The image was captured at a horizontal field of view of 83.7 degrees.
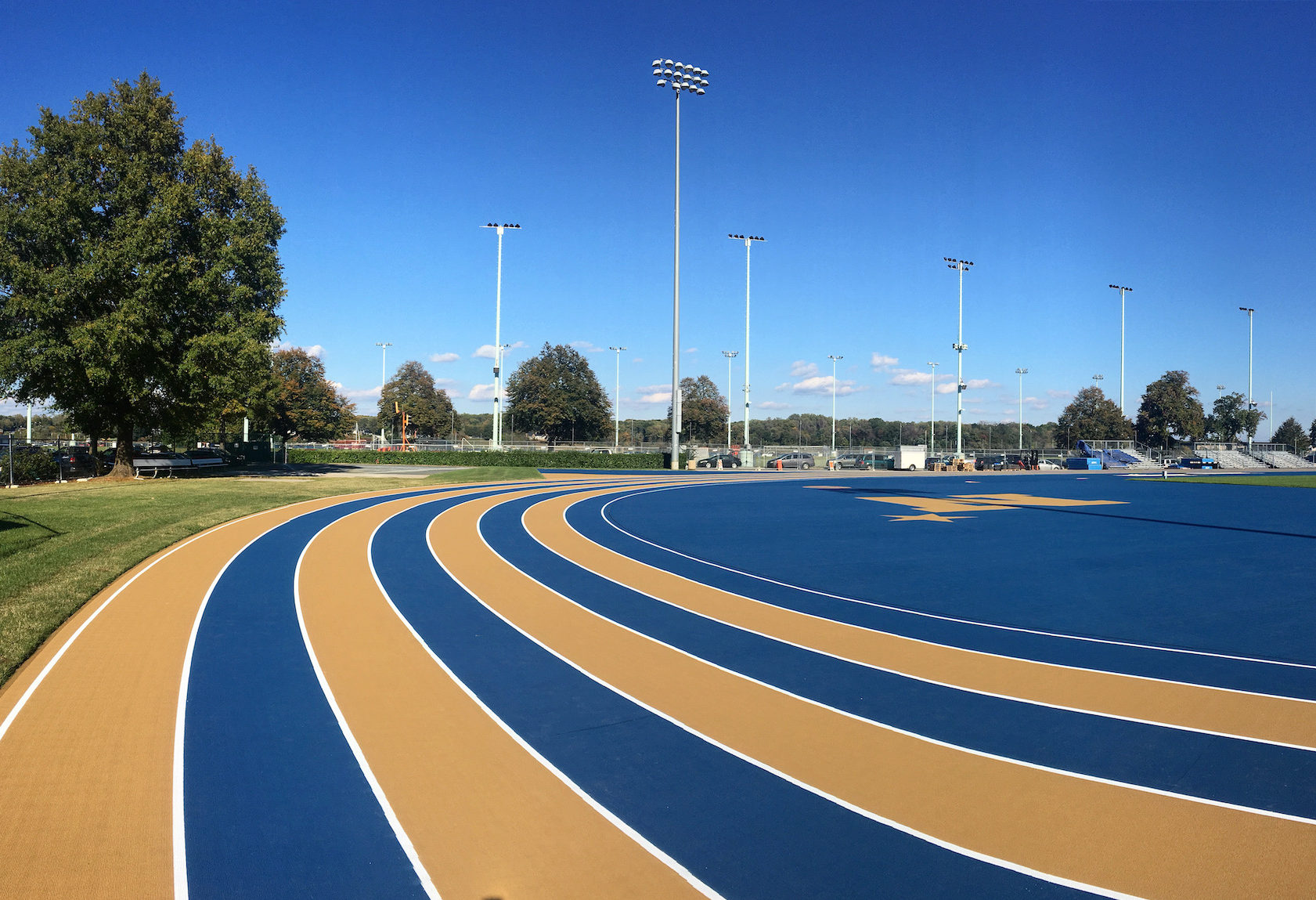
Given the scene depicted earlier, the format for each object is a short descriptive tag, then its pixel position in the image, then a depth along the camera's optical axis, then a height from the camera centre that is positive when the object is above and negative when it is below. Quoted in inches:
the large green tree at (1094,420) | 3427.7 +117.6
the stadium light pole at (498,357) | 1916.8 +215.3
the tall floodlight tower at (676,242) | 1545.3 +446.0
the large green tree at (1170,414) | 3316.9 +144.2
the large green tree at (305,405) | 2795.3 +135.9
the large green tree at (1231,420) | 3385.8 +122.1
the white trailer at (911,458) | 2149.4 -44.5
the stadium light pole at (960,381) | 2354.8 +202.4
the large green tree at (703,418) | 3752.5 +117.6
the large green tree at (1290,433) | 4210.1 +75.6
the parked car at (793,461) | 2213.3 -59.9
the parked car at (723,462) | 2150.6 -60.7
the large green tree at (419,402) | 3575.3 +193.4
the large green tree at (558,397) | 3137.3 +187.8
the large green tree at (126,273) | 1059.3 +247.2
